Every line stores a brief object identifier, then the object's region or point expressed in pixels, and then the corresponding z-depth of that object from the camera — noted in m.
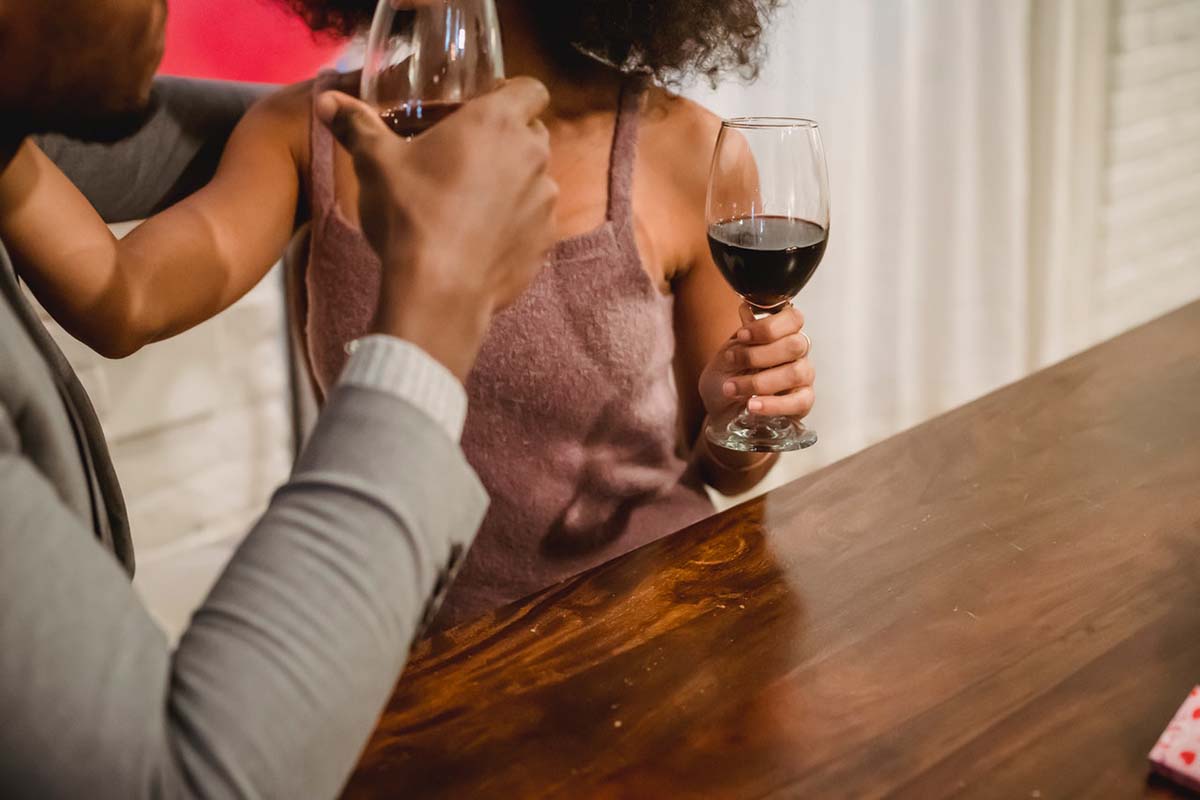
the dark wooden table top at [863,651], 0.67
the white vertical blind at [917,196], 2.38
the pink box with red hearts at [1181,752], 0.63
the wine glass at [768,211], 1.00
